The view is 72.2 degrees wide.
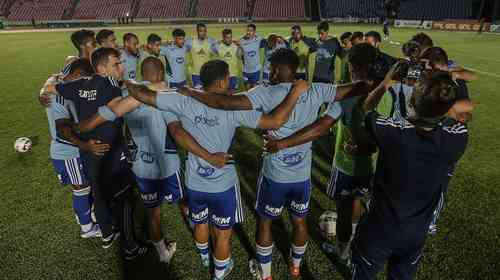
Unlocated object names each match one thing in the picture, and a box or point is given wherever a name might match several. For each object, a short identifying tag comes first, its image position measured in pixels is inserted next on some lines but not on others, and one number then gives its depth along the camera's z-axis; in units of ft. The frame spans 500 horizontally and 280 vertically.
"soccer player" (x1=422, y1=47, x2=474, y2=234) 11.34
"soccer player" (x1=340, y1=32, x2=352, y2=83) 27.26
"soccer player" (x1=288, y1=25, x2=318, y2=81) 34.01
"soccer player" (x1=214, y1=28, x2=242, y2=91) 35.24
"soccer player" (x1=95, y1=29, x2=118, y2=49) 23.44
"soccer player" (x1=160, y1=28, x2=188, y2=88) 33.04
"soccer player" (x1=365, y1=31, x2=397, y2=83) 11.89
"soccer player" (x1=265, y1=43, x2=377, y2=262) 10.61
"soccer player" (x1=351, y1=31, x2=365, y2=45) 26.50
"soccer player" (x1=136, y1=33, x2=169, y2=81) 32.09
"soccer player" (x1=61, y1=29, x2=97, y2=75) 18.29
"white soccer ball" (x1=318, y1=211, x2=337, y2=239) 15.43
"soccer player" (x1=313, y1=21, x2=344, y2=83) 31.45
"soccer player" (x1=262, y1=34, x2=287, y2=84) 35.32
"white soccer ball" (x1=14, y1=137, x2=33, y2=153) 24.40
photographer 7.79
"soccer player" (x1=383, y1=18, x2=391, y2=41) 104.00
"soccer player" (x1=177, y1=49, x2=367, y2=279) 10.45
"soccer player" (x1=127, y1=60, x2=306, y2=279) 9.77
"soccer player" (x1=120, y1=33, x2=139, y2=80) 31.09
